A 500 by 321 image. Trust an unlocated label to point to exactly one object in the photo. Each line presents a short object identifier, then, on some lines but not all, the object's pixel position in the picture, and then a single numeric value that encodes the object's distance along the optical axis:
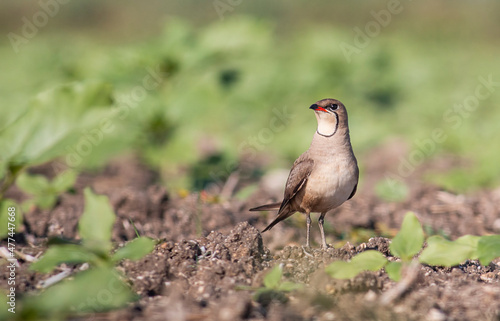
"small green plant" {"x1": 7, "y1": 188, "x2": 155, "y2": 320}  4.39
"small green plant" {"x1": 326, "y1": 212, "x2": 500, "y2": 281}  5.43
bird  8.02
